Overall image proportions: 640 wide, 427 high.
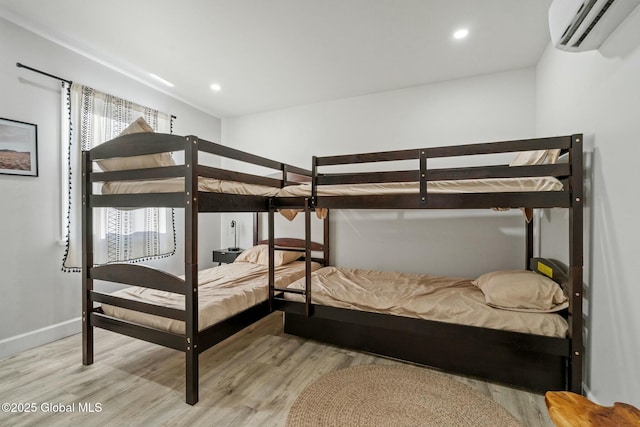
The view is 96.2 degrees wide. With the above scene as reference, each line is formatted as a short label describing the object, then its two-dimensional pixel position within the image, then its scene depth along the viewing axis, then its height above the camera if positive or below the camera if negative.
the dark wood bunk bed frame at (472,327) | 1.70 -0.78
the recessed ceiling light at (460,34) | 2.32 +1.47
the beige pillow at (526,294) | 1.84 -0.54
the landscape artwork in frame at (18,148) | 2.28 +0.52
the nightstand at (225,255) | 3.89 -0.60
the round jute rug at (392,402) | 1.61 -1.17
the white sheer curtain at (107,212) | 2.67 -0.01
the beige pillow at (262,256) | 3.51 -0.55
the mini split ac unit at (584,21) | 1.31 +0.94
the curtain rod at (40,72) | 2.35 +1.19
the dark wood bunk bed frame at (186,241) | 1.77 -0.20
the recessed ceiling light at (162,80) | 3.16 +1.49
